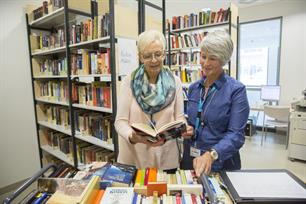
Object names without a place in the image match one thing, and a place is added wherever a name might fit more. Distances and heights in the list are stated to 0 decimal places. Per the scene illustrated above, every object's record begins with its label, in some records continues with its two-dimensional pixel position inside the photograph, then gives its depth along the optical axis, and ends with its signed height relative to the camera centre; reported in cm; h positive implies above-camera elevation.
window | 524 +50
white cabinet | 360 -102
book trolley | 82 -46
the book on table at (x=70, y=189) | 81 -45
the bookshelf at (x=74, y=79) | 228 -4
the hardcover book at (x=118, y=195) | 81 -46
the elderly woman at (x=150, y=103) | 136 -18
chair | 415 -77
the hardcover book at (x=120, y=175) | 94 -44
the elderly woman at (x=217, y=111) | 119 -21
